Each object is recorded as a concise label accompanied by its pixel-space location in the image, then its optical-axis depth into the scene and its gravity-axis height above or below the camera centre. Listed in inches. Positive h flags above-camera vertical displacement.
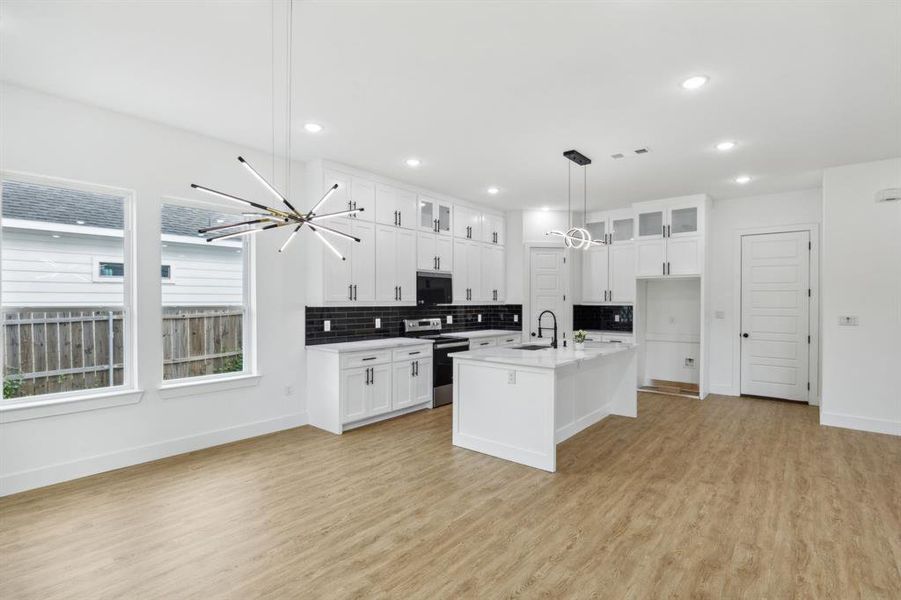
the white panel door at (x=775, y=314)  241.8 -11.7
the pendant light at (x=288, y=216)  99.9 +18.9
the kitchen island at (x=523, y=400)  147.6 -38.0
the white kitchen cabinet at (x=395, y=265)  218.4 +14.3
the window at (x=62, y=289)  132.5 +1.6
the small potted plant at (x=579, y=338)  190.9 -19.2
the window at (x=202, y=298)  163.2 -1.3
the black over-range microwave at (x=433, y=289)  242.5 +2.7
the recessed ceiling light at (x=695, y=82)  120.3 +57.2
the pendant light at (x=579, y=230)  184.4 +25.5
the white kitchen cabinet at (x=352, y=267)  197.2 +12.1
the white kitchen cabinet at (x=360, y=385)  186.1 -40.0
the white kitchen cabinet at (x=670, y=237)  252.1 +32.8
